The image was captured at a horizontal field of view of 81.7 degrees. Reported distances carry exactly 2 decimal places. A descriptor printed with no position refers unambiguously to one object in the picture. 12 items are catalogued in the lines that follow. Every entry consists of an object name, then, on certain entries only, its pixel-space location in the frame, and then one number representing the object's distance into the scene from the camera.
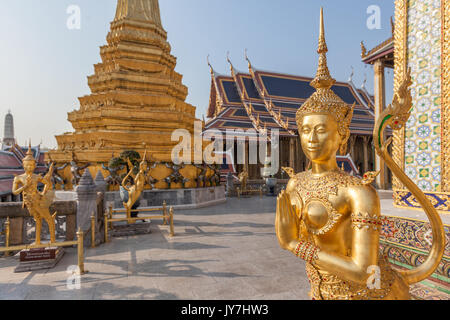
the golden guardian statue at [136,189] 7.70
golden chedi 12.91
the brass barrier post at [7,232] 5.41
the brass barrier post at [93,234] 5.91
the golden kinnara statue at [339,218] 1.71
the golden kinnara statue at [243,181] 17.66
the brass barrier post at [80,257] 4.43
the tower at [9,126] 46.88
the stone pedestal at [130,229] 7.08
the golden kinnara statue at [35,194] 4.96
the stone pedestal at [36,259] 4.57
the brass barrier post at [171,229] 6.84
